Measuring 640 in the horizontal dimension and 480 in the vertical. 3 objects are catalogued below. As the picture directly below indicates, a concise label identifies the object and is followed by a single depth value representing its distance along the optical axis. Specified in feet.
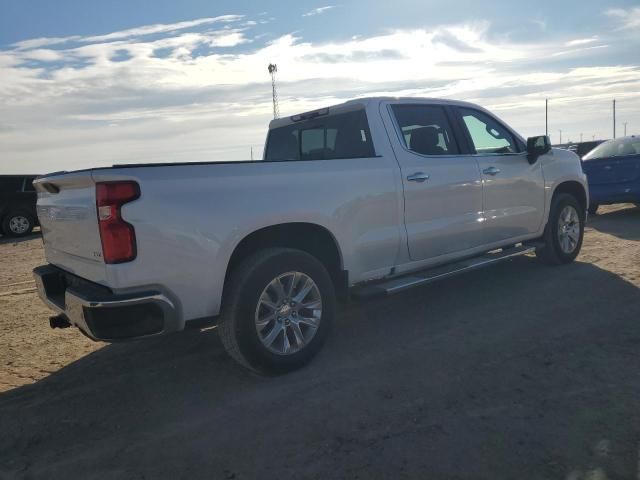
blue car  32.24
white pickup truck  10.27
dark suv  47.06
